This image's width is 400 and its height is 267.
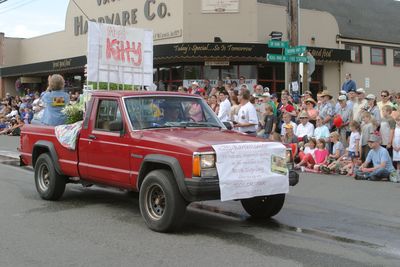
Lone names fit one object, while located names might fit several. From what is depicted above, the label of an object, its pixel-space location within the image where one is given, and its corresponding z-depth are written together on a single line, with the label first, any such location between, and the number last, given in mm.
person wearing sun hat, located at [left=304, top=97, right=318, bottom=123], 13703
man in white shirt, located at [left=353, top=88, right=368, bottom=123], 12883
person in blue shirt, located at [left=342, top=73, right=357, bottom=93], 16344
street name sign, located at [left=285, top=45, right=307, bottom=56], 13820
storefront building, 20391
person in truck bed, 9359
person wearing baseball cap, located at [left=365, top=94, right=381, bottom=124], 12367
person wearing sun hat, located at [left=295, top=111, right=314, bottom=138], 13232
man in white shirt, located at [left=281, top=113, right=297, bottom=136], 13602
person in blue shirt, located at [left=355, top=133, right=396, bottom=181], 10984
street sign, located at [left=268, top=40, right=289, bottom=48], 14148
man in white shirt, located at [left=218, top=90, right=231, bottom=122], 13523
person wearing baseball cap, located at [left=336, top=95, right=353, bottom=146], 13164
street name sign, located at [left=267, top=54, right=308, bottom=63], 13995
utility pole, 14453
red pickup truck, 6375
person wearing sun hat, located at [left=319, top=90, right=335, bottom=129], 13422
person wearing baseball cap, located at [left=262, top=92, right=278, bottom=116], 14277
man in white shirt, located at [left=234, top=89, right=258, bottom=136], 11523
